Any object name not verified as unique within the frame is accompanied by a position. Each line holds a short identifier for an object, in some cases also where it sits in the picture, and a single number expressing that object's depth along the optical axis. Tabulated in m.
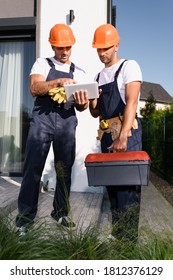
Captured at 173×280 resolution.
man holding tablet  3.00
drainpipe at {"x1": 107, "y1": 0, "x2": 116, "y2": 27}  5.59
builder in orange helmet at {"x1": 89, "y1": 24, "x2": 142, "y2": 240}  2.43
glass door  6.33
